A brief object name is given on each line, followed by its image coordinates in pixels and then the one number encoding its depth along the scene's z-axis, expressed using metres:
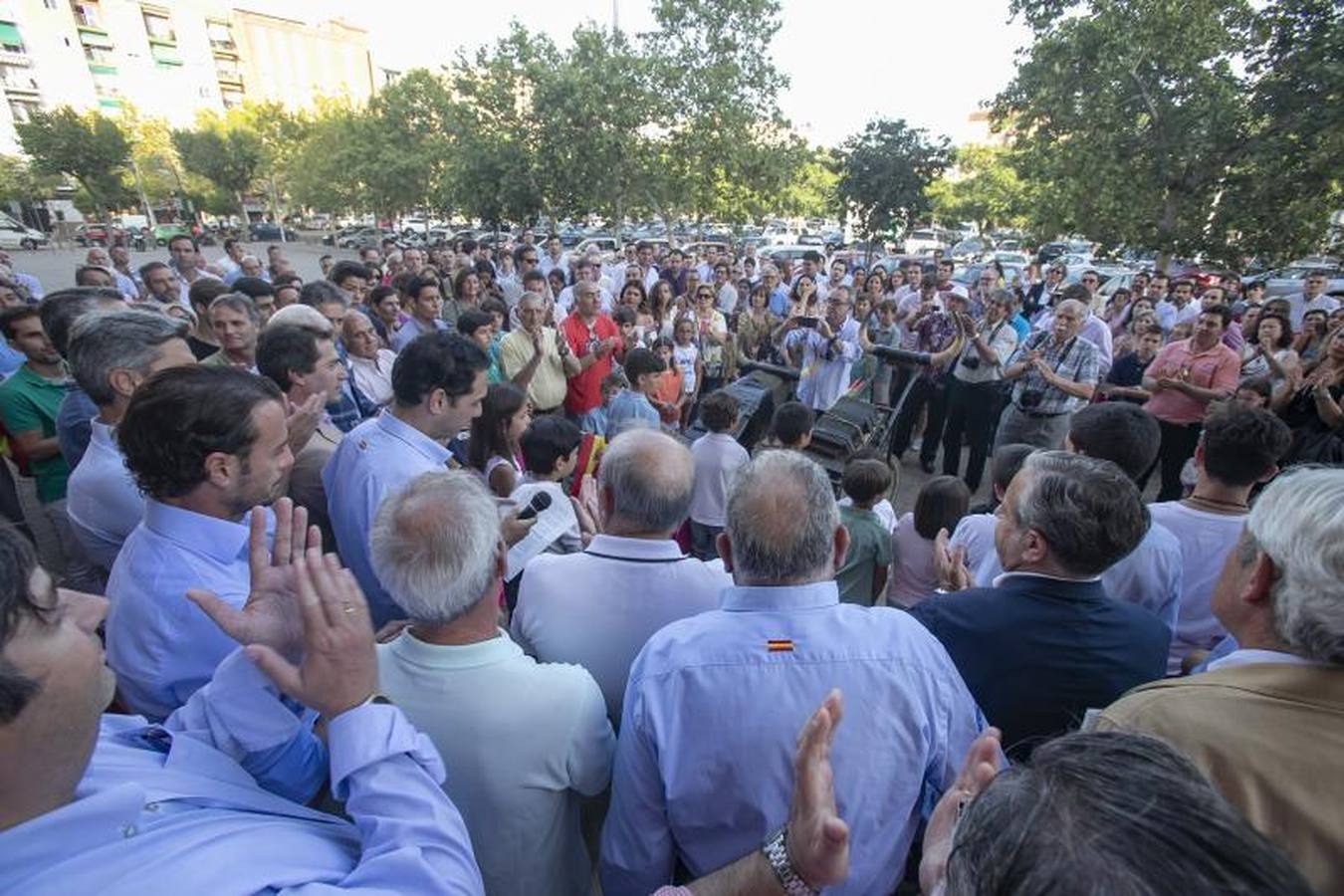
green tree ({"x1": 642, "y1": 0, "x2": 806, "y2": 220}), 17.72
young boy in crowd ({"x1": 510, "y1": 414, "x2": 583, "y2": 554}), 2.70
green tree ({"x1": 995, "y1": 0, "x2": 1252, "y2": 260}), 11.69
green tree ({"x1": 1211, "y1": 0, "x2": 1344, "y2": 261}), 10.27
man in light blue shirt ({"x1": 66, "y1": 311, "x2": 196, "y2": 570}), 2.39
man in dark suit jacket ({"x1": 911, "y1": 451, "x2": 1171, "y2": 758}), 1.68
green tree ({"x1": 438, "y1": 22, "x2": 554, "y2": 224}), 18.31
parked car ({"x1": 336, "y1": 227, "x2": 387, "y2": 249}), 35.02
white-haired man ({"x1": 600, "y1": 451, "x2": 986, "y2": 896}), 1.41
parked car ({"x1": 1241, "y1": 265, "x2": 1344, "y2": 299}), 13.46
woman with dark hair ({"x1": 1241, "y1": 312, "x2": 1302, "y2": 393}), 4.83
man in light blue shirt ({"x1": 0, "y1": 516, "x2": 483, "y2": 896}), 0.83
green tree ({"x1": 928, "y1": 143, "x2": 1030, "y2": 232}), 32.81
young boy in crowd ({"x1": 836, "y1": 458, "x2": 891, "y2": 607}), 2.98
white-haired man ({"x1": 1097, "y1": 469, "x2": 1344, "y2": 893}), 1.06
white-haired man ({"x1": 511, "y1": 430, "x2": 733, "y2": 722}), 1.88
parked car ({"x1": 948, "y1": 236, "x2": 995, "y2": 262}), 27.83
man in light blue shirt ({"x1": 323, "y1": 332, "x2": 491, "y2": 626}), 2.63
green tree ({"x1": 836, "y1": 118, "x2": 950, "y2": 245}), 17.27
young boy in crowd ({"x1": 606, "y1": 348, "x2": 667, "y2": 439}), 4.69
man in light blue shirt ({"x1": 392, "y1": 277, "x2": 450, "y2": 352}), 5.64
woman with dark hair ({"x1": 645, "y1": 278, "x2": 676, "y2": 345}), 7.47
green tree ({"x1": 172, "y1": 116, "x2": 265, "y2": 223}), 40.38
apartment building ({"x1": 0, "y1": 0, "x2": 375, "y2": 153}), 45.88
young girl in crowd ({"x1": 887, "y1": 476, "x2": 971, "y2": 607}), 2.95
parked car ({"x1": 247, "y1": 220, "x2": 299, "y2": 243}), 44.28
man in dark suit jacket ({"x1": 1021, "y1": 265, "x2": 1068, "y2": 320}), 11.11
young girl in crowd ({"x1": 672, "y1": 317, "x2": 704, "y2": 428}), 6.24
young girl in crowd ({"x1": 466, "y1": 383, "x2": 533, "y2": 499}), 3.40
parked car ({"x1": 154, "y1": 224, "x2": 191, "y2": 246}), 36.41
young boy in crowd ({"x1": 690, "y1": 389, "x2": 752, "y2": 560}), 3.89
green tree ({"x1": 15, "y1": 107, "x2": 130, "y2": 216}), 32.69
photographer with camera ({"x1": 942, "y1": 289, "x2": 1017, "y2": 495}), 5.92
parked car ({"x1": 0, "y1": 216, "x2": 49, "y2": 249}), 30.93
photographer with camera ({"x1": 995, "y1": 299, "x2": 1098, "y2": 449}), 4.92
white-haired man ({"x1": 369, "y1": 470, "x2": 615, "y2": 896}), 1.43
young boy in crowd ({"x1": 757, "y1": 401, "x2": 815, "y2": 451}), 3.83
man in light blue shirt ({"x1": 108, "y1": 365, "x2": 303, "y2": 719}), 1.65
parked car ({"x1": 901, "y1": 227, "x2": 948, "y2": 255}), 30.83
